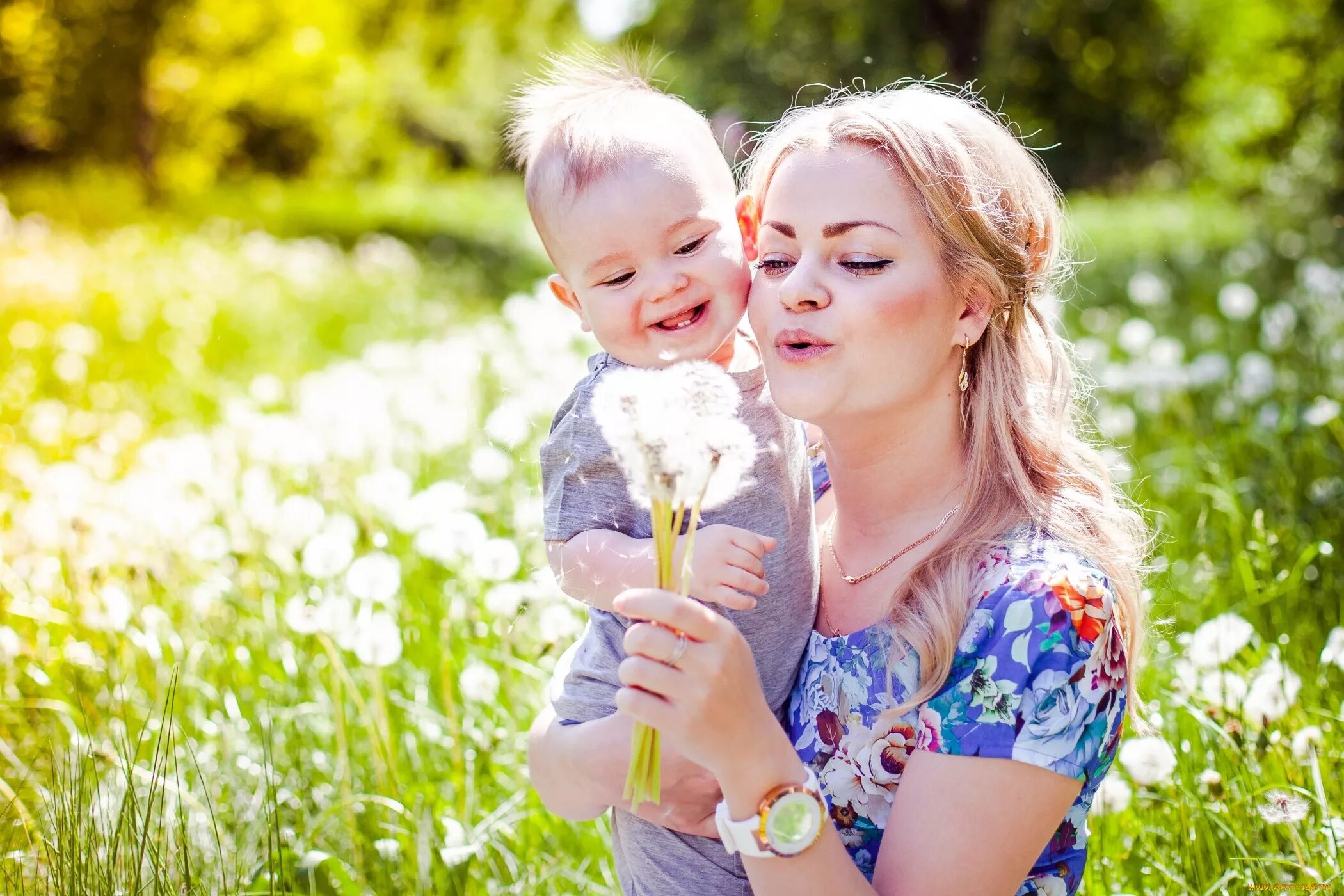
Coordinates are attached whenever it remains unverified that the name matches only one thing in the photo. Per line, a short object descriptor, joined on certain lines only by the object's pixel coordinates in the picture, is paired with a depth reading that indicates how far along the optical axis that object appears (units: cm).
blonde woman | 152
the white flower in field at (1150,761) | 223
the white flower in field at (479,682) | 286
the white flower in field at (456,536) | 294
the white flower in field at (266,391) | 503
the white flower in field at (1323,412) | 315
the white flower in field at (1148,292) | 541
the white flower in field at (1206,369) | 460
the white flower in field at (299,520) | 338
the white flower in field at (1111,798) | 231
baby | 183
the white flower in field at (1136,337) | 440
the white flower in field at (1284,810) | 201
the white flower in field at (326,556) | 283
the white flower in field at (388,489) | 346
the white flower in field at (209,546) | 350
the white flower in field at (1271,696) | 231
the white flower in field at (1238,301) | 513
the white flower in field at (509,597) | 280
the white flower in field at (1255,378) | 438
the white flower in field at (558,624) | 270
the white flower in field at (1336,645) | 239
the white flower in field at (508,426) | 199
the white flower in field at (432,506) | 309
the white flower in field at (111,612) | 312
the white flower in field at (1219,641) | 242
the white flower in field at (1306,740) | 224
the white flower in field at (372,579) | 271
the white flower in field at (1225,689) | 238
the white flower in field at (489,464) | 325
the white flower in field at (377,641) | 253
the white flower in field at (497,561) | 284
